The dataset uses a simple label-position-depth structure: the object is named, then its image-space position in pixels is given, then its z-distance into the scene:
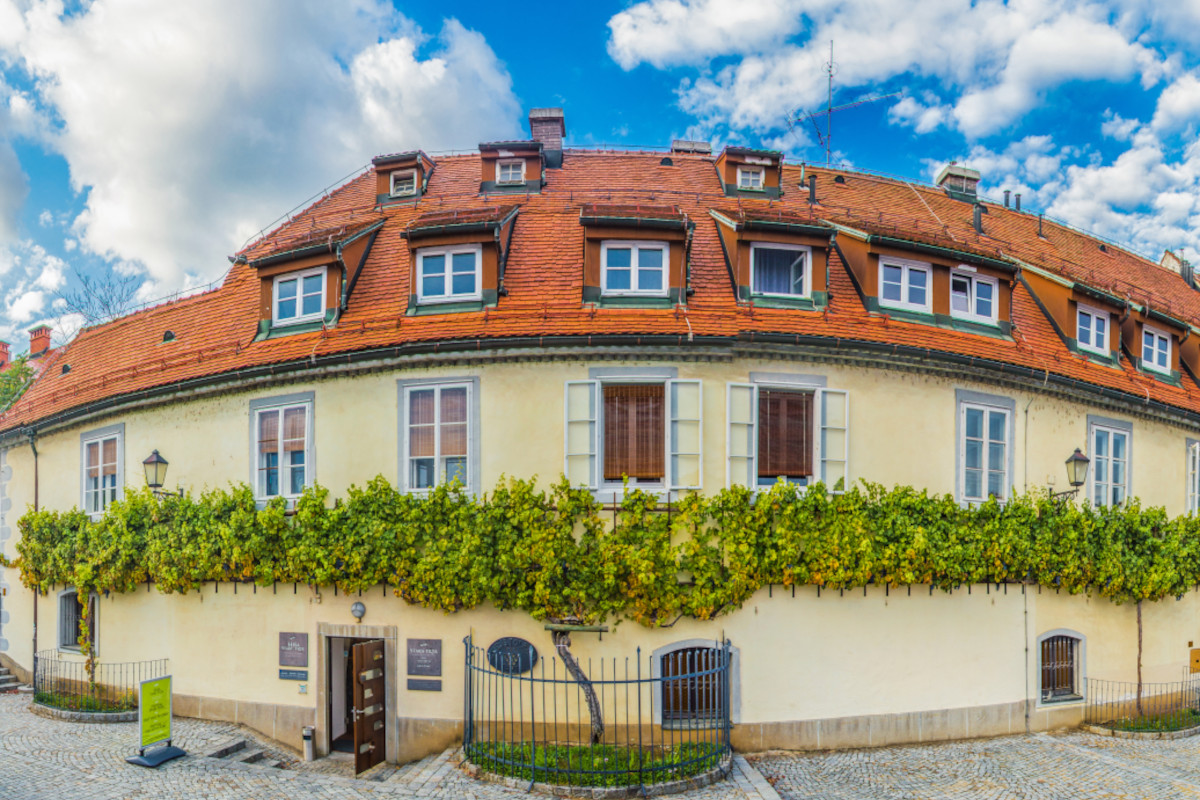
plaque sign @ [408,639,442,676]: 12.91
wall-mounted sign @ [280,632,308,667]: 13.70
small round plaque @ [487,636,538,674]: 12.65
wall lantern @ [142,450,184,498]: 14.63
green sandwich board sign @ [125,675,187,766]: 11.62
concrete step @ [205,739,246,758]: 12.60
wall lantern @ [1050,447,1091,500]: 14.11
